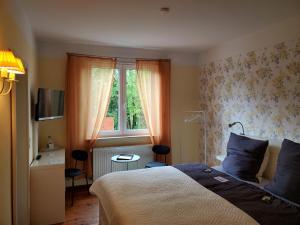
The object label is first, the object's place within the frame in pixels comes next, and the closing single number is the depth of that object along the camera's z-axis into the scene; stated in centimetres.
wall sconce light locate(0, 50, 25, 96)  143
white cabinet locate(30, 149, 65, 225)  288
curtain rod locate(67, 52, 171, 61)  383
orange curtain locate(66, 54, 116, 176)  384
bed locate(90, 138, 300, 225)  171
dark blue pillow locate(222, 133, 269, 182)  269
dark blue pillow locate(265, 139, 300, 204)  206
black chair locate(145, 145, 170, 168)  419
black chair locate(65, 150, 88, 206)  343
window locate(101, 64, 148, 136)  427
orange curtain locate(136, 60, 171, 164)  429
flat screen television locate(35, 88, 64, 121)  301
